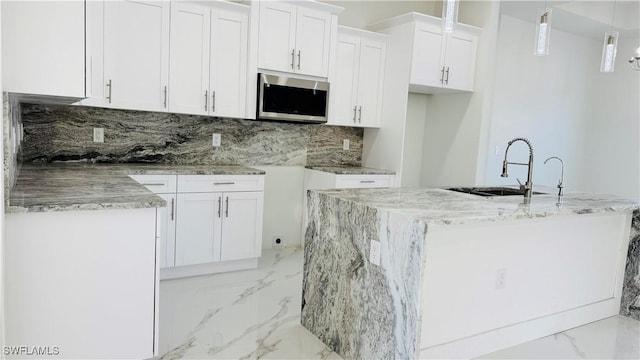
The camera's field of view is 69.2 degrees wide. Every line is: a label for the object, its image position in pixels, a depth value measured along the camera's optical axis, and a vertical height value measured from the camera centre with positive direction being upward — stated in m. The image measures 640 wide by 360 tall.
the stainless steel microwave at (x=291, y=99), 4.02 +0.32
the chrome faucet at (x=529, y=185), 3.03 -0.24
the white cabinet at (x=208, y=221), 3.58 -0.73
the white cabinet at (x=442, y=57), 4.54 +0.87
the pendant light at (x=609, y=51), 3.18 +0.71
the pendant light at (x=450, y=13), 2.40 +0.68
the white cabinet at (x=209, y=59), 3.73 +0.58
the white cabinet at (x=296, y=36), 4.00 +0.88
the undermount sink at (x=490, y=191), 3.21 -0.31
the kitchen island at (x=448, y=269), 2.21 -0.68
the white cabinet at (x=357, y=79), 4.55 +0.60
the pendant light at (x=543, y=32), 2.81 +0.72
